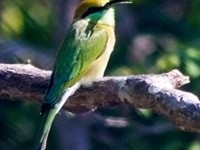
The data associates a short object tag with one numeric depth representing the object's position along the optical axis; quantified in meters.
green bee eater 7.22
